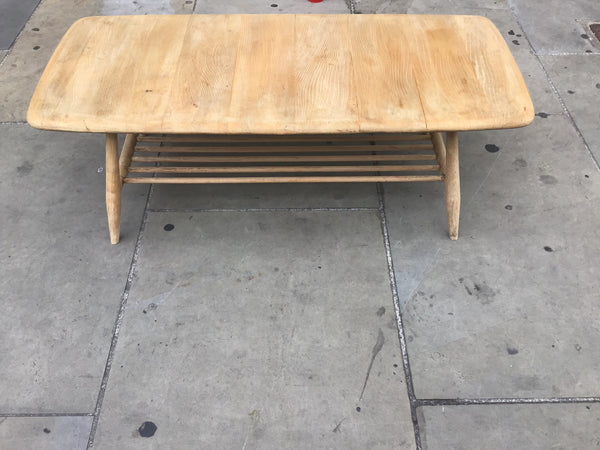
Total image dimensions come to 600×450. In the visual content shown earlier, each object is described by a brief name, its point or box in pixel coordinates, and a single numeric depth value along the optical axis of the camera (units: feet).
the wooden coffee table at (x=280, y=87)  6.22
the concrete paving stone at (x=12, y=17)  11.37
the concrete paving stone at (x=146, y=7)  12.05
